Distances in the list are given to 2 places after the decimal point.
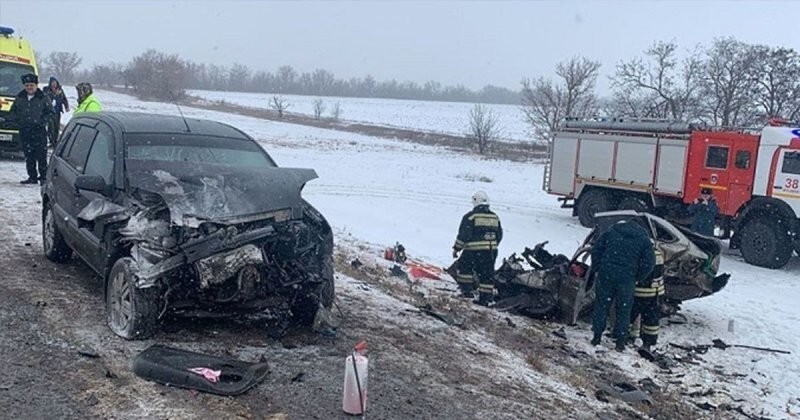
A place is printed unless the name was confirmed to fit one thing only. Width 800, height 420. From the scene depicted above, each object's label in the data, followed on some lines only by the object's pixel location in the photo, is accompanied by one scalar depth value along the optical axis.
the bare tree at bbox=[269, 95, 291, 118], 63.41
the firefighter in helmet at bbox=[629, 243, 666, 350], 8.16
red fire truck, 14.30
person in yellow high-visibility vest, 11.30
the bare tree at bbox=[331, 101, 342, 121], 69.32
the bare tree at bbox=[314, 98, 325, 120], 67.31
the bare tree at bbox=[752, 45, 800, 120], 28.69
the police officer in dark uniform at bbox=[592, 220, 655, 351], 7.80
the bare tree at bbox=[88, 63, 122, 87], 105.64
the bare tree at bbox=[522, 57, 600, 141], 40.34
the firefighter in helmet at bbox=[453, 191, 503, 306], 9.23
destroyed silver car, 8.71
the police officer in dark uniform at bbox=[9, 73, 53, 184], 12.21
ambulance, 15.69
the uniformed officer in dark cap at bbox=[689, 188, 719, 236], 14.69
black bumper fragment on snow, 4.77
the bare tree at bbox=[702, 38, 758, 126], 30.01
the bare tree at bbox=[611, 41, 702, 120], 32.87
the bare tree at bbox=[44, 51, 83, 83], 102.94
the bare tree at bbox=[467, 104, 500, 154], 43.31
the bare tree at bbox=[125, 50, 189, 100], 63.98
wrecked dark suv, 5.40
